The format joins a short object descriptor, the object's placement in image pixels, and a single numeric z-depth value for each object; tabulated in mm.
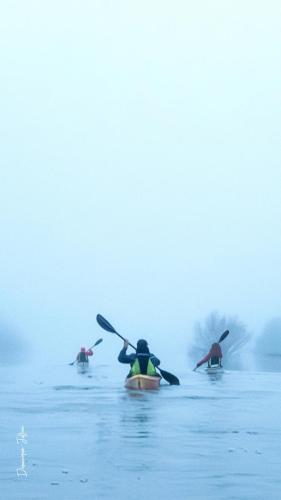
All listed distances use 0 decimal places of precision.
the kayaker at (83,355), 59472
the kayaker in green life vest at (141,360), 29266
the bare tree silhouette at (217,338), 96612
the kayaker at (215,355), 43781
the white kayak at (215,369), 45531
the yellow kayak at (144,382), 29641
